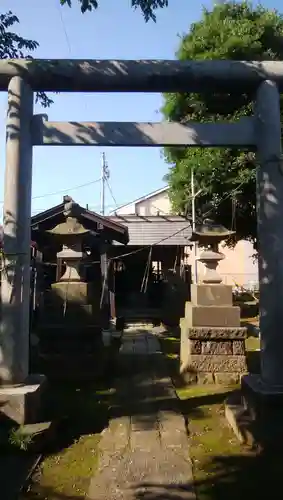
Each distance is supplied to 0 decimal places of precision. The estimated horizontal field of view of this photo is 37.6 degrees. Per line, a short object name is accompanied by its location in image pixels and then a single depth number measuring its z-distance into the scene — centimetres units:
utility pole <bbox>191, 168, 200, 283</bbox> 1471
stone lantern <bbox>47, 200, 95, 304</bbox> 827
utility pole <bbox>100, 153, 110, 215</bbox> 3177
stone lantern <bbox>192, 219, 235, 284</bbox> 852
